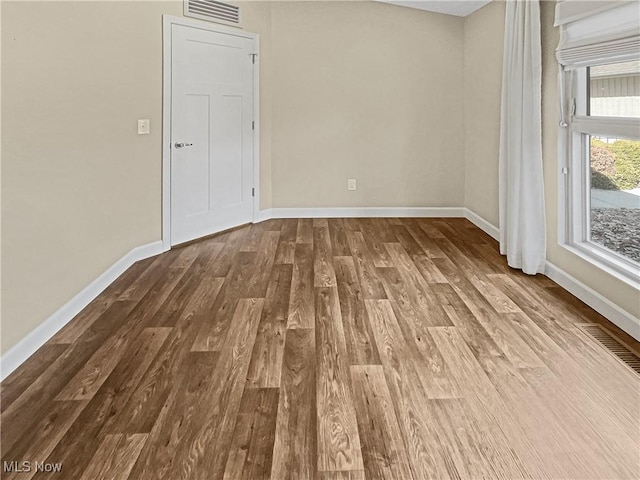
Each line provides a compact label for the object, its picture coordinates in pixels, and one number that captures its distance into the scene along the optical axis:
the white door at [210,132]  4.77
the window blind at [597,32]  2.82
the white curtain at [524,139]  3.79
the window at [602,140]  2.96
